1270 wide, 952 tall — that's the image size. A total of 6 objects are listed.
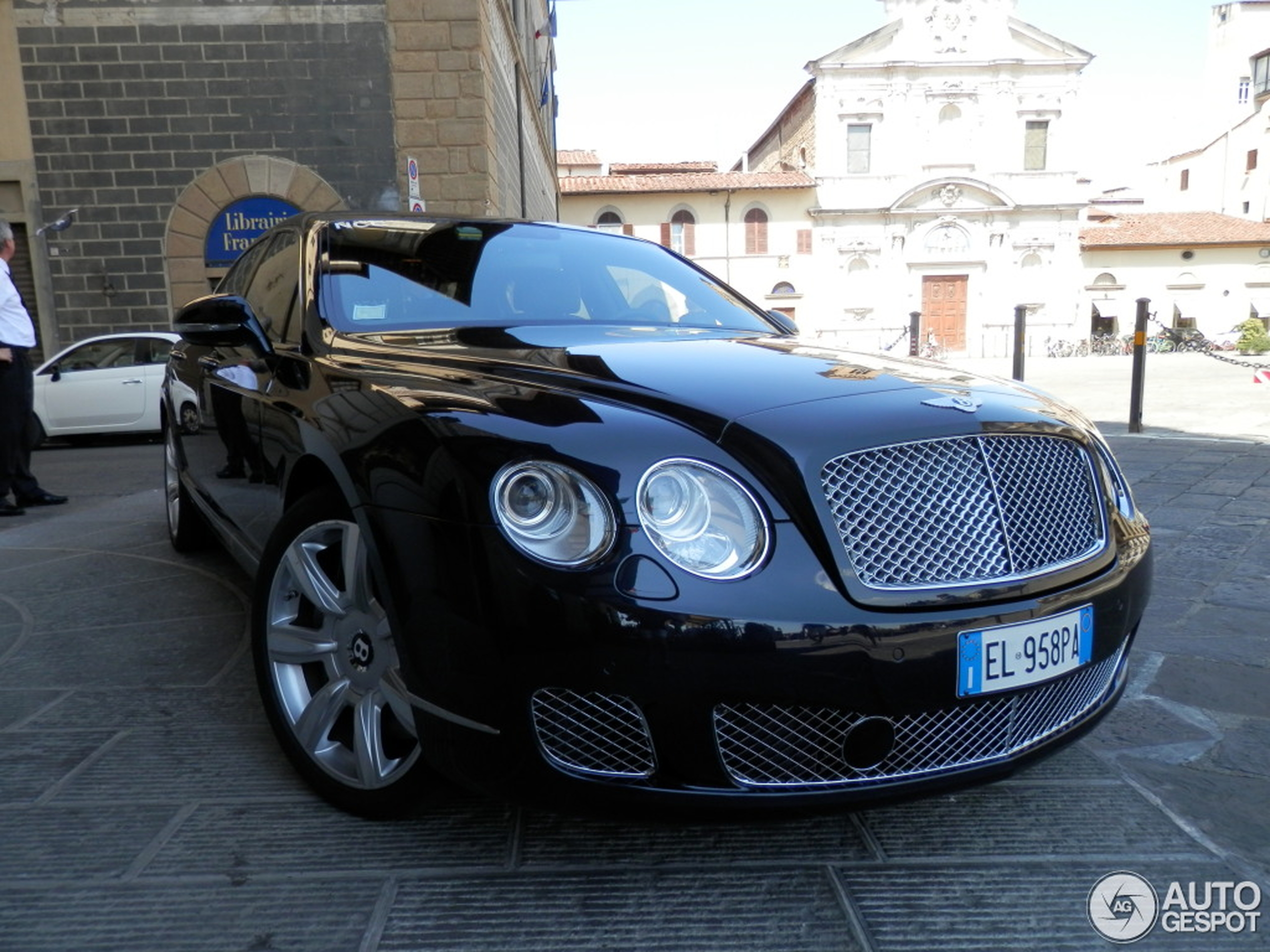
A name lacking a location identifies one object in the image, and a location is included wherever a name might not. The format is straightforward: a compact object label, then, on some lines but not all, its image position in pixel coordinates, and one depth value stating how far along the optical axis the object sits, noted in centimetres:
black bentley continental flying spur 164
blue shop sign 1305
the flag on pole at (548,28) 2575
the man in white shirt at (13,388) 573
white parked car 1073
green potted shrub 3509
